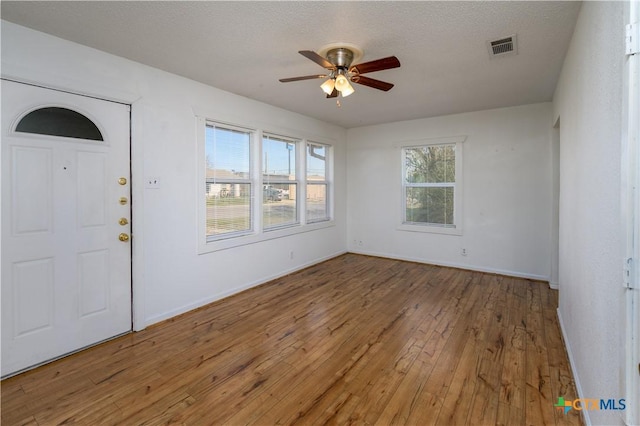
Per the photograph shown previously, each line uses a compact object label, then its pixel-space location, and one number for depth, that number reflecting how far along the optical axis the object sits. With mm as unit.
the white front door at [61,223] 2209
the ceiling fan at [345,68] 2301
